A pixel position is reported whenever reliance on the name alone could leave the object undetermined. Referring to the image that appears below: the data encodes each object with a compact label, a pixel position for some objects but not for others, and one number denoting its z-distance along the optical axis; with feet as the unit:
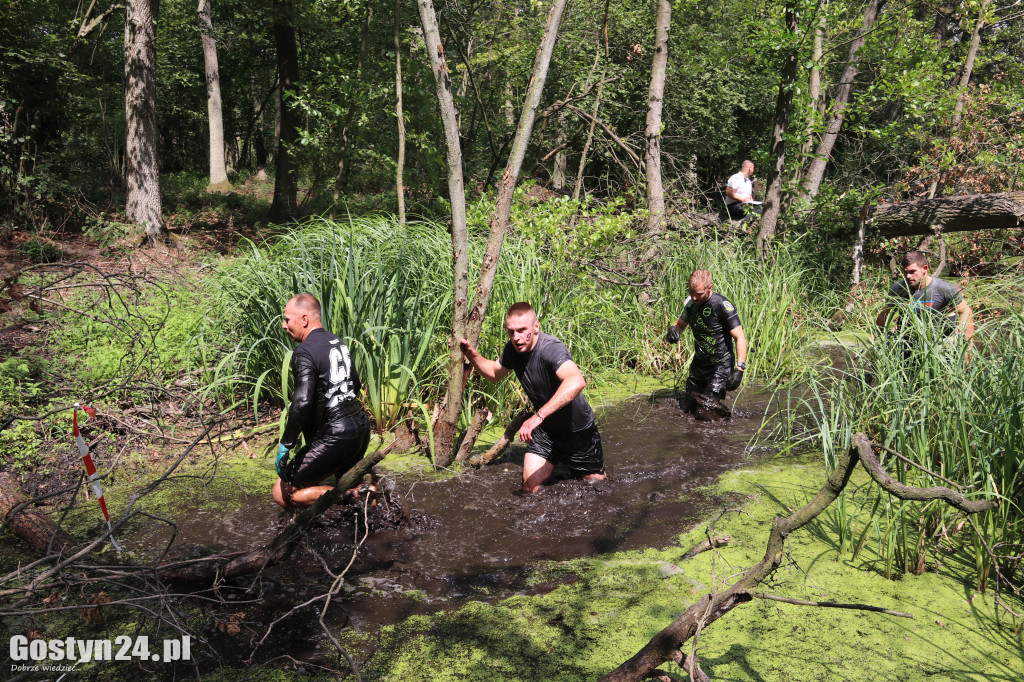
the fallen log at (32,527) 12.97
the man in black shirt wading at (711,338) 21.31
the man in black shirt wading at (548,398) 15.56
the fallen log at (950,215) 30.25
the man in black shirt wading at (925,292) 16.83
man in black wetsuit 14.08
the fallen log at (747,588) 7.48
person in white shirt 37.47
